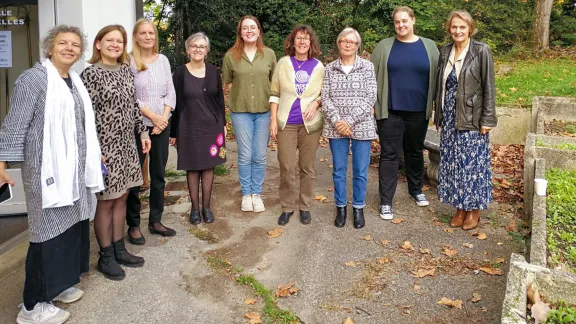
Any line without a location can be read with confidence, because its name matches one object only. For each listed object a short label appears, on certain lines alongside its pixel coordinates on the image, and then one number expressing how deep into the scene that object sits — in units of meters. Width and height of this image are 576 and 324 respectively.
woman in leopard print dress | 3.78
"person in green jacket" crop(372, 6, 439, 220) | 5.07
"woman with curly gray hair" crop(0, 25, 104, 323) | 3.12
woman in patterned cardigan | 4.76
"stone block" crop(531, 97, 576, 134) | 9.02
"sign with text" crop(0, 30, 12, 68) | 5.14
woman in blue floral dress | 4.64
